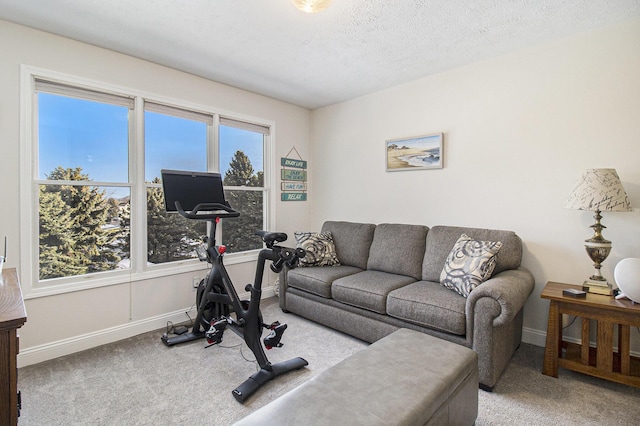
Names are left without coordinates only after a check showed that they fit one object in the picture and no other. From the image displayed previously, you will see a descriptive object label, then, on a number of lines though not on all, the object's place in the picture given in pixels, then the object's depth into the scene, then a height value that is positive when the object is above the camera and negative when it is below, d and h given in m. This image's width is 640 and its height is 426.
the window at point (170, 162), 3.10 +0.46
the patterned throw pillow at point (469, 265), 2.43 -0.44
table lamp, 2.16 +0.05
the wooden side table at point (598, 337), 2.03 -0.84
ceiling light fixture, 1.83 +1.17
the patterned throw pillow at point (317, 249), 3.51 -0.45
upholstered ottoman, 1.20 -0.76
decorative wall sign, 4.25 +0.40
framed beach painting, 3.35 +0.60
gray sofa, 2.12 -0.68
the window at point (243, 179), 3.70 +0.35
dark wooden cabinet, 1.07 -0.53
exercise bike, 2.24 -0.64
